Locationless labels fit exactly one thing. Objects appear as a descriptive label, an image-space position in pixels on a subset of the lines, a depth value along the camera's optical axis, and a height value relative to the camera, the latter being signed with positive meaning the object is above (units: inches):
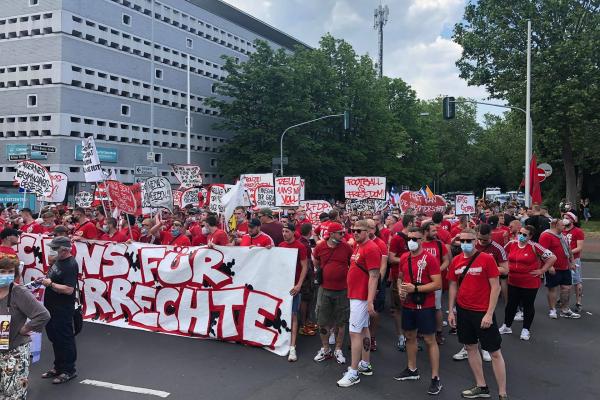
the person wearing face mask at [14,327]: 179.0 -46.1
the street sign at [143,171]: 865.5 +32.3
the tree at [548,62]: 1013.8 +264.7
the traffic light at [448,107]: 888.9 +142.6
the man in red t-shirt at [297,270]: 281.2 -42.4
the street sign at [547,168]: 764.0 +37.1
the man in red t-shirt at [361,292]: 240.5 -45.2
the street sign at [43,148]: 656.4 +51.7
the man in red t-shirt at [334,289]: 266.5 -48.4
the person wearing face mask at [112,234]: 363.3 -29.5
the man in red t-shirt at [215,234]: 337.4 -26.9
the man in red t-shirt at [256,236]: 316.5 -26.3
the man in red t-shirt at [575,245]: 389.1 -37.3
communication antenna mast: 2923.2 +954.5
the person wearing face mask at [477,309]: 217.8 -48.0
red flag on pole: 683.2 +10.0
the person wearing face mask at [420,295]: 233.5 -45.4
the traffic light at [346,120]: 1160.1 +159.2
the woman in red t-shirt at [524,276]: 314.8 -48.4
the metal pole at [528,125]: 885.8 +115.9
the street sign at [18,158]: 581.9 +36.0
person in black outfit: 238.7 -53.9
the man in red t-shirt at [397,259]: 302.8 -38.4
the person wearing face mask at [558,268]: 356.8 -50.1
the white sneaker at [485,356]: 272.6 -83.9
